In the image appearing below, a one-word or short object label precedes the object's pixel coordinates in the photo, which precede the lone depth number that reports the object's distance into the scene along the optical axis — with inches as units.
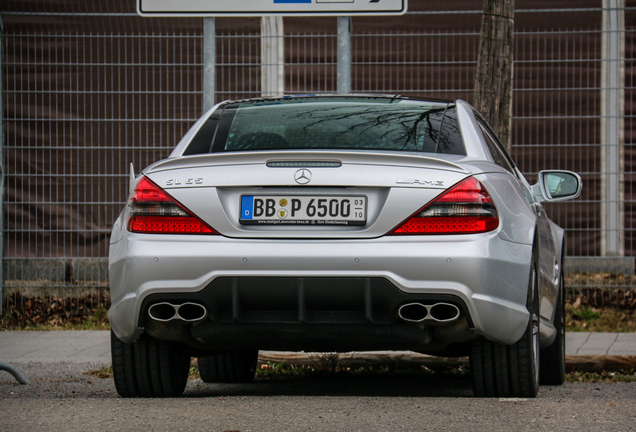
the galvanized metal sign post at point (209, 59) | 591.1
